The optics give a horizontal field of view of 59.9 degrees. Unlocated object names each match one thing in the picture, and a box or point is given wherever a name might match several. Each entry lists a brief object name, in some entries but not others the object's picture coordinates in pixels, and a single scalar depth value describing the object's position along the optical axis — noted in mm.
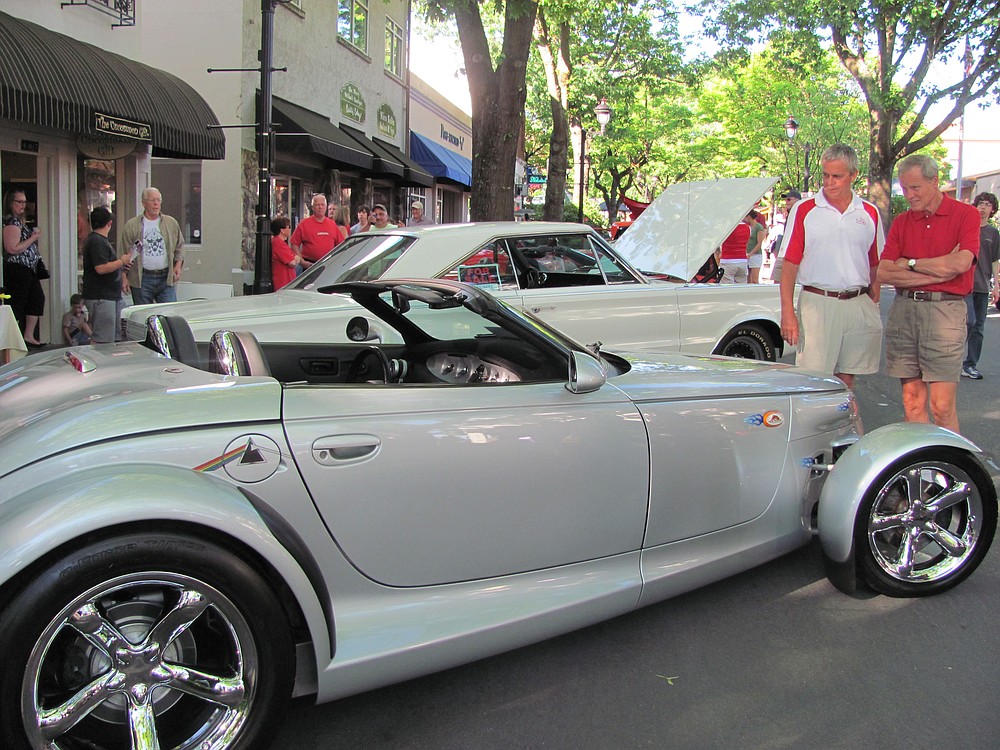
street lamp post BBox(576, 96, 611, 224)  22891
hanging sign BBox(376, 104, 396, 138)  22797
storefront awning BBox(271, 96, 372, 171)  15727
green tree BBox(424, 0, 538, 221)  12094
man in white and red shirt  5086
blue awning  25922
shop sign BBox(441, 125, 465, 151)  30703
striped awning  8812
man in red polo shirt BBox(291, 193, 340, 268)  10617
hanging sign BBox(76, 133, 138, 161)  11258
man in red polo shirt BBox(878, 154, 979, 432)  4902
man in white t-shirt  9672
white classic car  6531
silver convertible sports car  2234
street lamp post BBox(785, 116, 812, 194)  31422
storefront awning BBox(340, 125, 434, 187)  20016
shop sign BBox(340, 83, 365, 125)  19866
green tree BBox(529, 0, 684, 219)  21594
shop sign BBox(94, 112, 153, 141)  9938
